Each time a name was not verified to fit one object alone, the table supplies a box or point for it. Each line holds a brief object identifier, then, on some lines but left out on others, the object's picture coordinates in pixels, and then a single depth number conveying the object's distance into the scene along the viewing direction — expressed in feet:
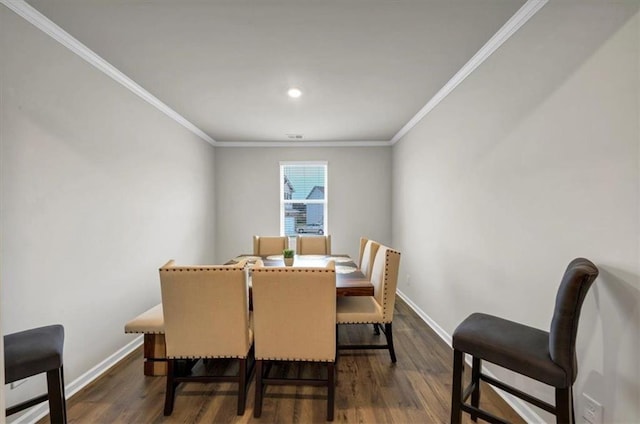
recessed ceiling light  9.12
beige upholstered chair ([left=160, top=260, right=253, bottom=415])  5.65
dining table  6.71
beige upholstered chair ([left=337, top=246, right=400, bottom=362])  7.32
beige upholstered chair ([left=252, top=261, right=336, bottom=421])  5.64
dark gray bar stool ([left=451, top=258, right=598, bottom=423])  3.92
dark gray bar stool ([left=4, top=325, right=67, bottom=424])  4.15
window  16.14
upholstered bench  6.70
